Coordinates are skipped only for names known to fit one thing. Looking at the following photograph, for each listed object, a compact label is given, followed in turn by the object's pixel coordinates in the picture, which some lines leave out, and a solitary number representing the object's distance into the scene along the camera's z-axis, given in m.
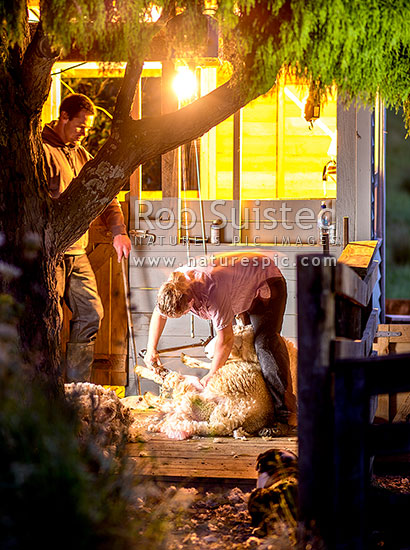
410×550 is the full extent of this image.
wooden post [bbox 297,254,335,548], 5.80
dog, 6.89
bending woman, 10.40
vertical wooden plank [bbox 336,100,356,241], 14.05
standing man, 11.70
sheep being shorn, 10.57
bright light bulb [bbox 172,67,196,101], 14.48
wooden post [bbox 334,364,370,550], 5.93
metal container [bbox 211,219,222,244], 15.02
